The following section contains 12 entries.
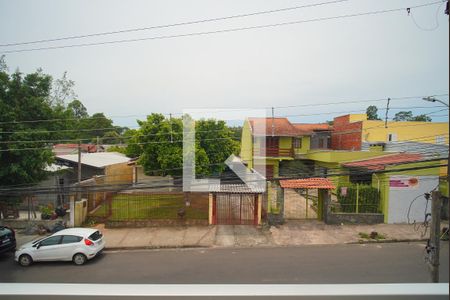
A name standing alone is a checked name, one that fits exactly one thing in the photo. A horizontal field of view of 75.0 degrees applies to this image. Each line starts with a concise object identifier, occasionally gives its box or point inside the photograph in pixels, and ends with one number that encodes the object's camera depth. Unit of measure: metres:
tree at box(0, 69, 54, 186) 12.41
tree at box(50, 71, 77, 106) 22.20
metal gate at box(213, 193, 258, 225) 13.53
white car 9.46
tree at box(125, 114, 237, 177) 17.09
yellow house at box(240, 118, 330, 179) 21.73
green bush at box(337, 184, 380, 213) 13.93
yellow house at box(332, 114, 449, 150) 20.89
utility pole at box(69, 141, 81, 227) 13.10
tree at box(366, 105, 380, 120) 38.69
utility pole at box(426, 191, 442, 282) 5.28
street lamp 9.60
